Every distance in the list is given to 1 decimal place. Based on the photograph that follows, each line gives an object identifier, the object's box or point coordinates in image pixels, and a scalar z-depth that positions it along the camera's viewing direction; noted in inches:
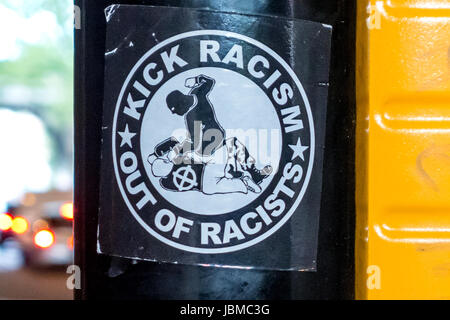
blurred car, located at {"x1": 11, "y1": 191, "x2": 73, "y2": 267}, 272.0
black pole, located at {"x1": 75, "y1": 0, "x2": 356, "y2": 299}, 23.6
